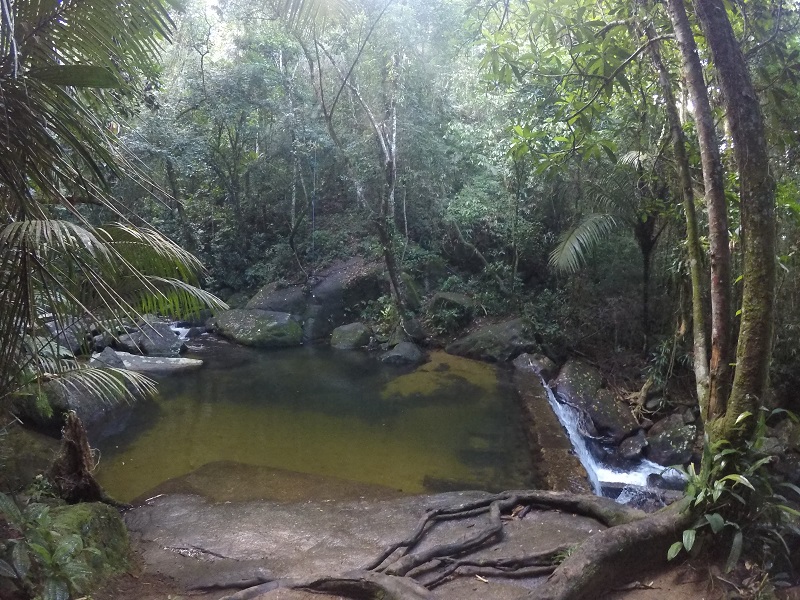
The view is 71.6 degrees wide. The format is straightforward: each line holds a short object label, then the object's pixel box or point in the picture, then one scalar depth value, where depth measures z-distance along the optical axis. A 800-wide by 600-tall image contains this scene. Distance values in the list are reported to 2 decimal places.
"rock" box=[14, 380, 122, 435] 7.55
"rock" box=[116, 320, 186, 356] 12.58
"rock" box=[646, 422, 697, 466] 7.67
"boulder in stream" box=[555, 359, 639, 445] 8.59
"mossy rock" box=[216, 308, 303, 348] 14.15
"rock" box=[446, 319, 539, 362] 12.14
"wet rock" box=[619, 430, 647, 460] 7.96
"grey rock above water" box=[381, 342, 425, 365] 12.70
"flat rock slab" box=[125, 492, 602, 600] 4.19
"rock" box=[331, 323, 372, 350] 14.16
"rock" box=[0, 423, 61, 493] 4.87
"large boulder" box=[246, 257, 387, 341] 15.60
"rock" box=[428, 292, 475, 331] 14.12
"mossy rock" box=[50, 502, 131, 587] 3.98
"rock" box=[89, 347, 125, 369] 10.45
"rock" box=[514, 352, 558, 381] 11.13
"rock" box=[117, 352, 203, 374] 11.40
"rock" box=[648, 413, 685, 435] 8.13
